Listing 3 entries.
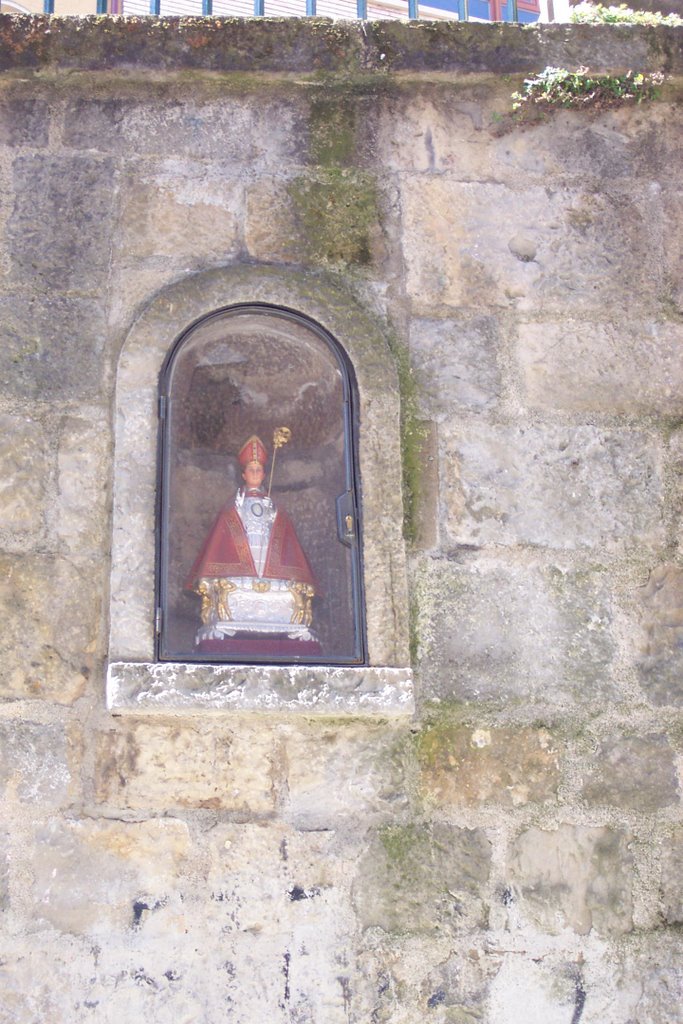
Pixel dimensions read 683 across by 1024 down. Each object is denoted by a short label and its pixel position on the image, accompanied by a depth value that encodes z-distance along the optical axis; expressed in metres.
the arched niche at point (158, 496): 3.76
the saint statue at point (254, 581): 4.01
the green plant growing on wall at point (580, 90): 4.56
